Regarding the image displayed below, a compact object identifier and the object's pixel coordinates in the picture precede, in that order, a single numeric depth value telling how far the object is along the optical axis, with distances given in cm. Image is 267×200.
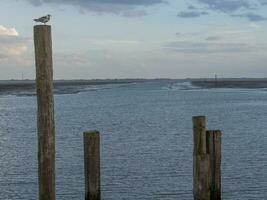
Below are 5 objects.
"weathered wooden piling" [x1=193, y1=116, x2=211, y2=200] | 1423
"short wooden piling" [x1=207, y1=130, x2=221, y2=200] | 1486
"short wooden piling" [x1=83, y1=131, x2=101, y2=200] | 1376
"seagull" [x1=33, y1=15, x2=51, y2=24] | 1083
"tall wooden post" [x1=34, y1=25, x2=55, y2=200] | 1039
